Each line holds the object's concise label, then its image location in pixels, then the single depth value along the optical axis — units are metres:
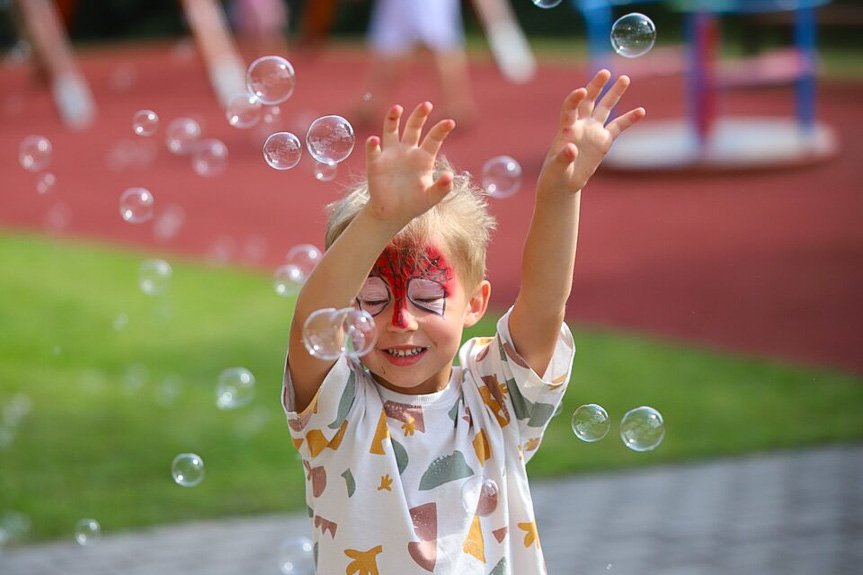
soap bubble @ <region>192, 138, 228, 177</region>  7.12
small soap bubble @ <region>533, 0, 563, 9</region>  5.72
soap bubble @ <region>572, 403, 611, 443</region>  5.09
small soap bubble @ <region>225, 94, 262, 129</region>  5.93
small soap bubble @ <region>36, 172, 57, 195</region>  7.66
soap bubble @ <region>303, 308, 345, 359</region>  4.05
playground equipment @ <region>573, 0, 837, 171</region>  20.44
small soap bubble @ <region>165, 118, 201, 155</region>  7.15
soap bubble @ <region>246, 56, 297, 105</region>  5.57
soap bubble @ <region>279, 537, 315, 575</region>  6.16
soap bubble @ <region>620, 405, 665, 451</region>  5.21
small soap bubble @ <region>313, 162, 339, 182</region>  5.33
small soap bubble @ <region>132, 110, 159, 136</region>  6.23
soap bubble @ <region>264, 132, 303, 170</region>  5.12
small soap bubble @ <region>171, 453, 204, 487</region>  5.52
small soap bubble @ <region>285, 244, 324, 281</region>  5.80
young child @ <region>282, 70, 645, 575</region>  4.17
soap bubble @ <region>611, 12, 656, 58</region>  5.62
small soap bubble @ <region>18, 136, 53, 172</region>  7.37
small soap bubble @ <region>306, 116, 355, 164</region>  4.97
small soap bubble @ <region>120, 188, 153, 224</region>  6.24
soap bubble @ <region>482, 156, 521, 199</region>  5.74
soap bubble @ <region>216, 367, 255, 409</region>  5.77
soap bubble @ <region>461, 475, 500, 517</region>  4.22
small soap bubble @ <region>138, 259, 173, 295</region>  7.15
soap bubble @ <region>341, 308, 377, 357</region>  4.07
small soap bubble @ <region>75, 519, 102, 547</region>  6.23
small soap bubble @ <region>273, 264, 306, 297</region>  5.60
